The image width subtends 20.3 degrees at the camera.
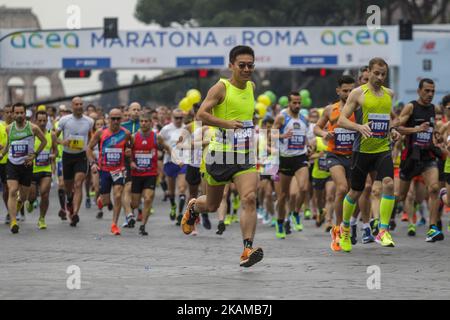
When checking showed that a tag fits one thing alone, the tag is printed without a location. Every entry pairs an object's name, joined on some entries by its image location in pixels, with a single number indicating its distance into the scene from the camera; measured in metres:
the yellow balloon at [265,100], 36.60
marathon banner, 49.38
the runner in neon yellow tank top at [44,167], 18.14
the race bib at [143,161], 17.98
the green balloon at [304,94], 40.81
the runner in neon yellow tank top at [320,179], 18.66
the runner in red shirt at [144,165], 17.98
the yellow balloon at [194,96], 31.77
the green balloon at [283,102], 35.78
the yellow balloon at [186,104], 31.29
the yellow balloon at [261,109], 31.53
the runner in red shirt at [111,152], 17.78
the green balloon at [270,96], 41.95
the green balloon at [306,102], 40.59
